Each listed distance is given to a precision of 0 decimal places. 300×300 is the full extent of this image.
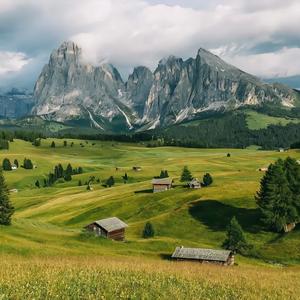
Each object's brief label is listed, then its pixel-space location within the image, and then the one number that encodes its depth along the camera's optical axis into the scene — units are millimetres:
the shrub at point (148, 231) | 89812
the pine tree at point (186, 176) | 160000
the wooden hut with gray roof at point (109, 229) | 85500
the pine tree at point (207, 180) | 140250
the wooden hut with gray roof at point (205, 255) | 61844
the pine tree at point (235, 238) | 74250
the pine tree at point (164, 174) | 190725
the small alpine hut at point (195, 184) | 135125
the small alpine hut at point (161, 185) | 139750
